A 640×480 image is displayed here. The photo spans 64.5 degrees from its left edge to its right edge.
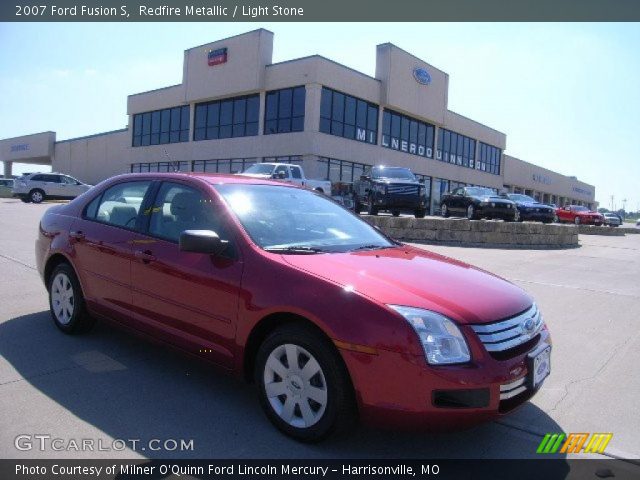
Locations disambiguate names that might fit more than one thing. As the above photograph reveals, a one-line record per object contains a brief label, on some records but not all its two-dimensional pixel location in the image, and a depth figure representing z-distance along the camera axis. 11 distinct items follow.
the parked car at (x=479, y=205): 18.48
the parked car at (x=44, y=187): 28.78
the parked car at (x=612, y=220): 38.75
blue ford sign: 36.33
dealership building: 30.50
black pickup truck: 16.89
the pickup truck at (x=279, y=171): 20.36
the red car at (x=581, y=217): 32.44
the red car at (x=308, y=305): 2.60
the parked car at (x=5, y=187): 40.41
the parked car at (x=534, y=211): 20.41
